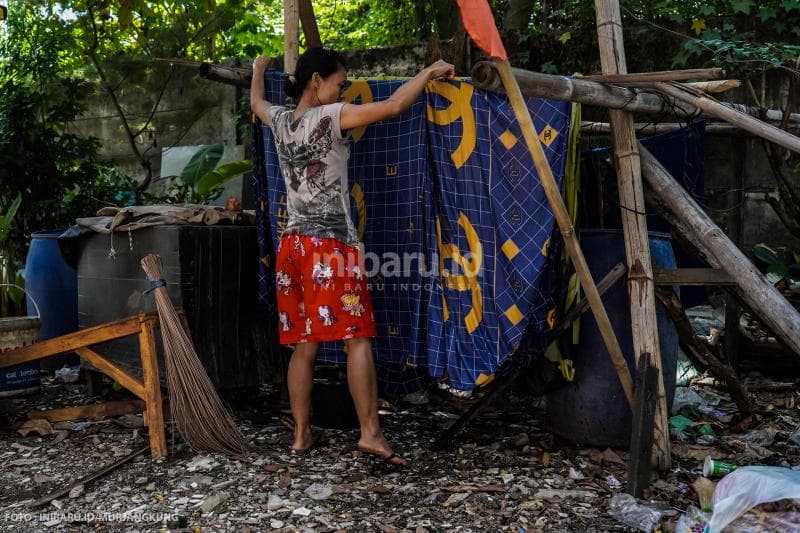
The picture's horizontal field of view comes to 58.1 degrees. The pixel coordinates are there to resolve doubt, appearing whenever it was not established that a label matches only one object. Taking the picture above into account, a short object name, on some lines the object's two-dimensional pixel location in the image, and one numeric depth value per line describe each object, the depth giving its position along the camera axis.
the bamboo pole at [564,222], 2.74
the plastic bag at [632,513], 2.77
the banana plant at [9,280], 5.13
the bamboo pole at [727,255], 3.06
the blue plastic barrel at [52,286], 5.11
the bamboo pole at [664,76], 2.95
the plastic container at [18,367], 4.01
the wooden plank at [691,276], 3.21
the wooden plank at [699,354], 3.41
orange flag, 2.61
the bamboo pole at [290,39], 3.75
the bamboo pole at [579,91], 2.77
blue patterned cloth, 3.29
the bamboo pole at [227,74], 3.40
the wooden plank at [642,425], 3.04
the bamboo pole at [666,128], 4.19
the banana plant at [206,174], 5.23
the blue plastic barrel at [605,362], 3.46
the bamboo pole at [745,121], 2.89
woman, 3.33
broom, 3.42
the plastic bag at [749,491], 2.38
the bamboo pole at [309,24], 3.71
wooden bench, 3.44
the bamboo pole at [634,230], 3.21
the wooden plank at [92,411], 3.84
